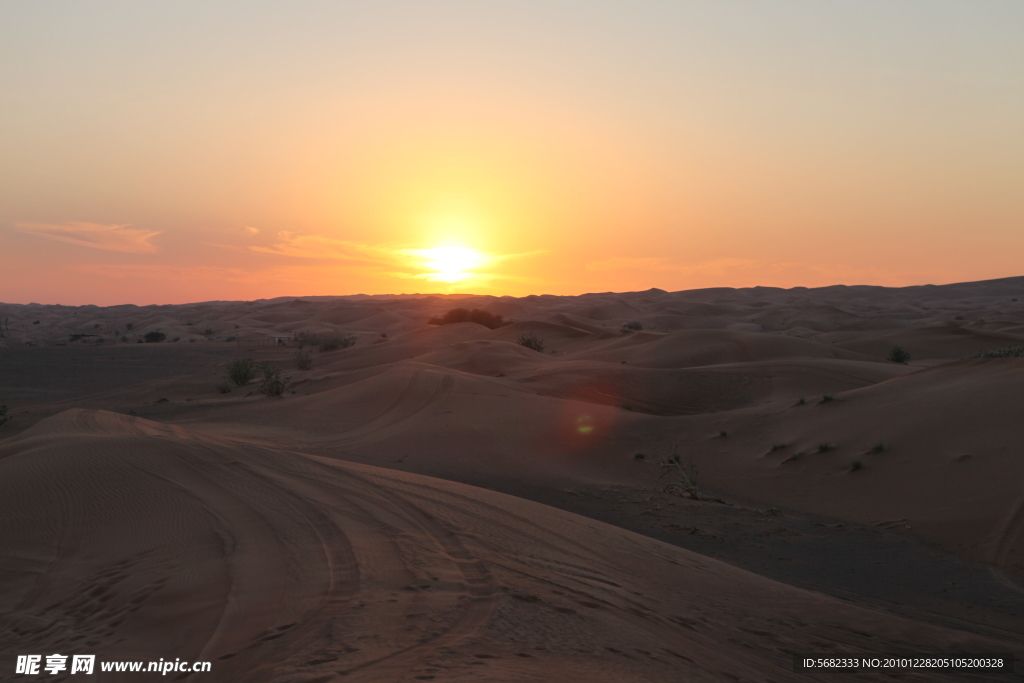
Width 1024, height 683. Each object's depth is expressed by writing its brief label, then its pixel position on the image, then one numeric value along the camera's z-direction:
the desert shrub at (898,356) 31.55
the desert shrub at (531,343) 39.25
